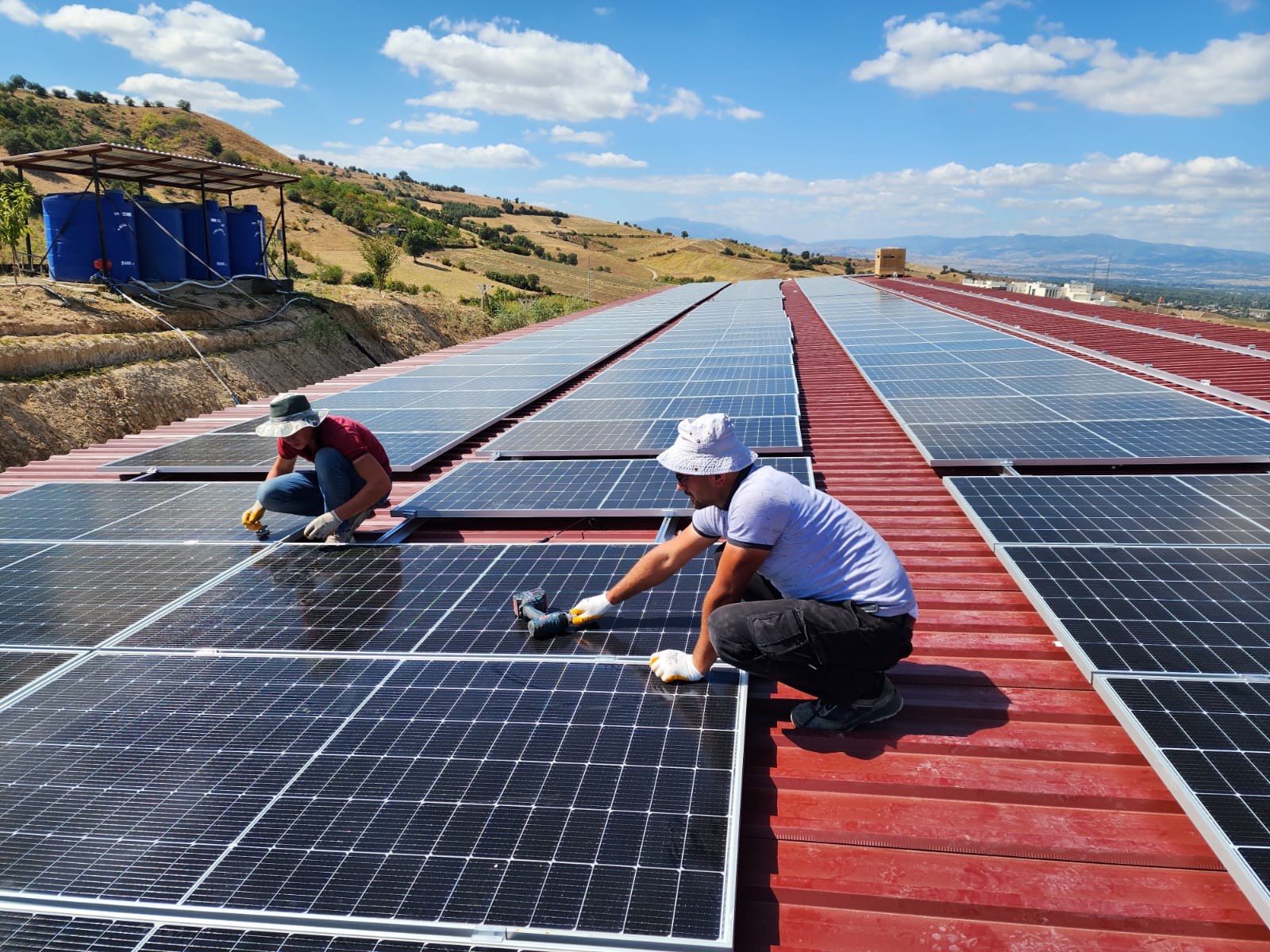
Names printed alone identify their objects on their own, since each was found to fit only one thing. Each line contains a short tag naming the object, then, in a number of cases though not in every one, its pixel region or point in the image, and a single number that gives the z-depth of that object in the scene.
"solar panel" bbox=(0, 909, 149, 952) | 3.31
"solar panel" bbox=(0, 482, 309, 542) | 8.28
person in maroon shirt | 7.73
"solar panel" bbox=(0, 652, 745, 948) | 3.45
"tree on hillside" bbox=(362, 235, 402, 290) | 60.41
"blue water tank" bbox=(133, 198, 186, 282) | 35.09
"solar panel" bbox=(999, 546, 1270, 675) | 5.13
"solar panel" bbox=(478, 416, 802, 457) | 10.42
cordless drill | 5.62
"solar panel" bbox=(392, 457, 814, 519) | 8.41
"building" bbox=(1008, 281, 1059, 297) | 77.81
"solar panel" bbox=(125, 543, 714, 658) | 5.68
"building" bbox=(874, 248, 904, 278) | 72.81
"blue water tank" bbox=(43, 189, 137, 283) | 32.34
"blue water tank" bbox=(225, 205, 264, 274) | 39.75
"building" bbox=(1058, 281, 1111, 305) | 72.87
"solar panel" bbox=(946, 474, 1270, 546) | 7.07
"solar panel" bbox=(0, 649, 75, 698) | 5.31
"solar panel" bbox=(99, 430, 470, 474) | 10.67
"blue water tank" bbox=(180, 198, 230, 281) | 37.03
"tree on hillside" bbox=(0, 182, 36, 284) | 30.22
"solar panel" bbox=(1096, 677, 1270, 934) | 3.65
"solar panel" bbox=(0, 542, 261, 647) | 6.10
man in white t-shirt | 4.91
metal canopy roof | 30.23
